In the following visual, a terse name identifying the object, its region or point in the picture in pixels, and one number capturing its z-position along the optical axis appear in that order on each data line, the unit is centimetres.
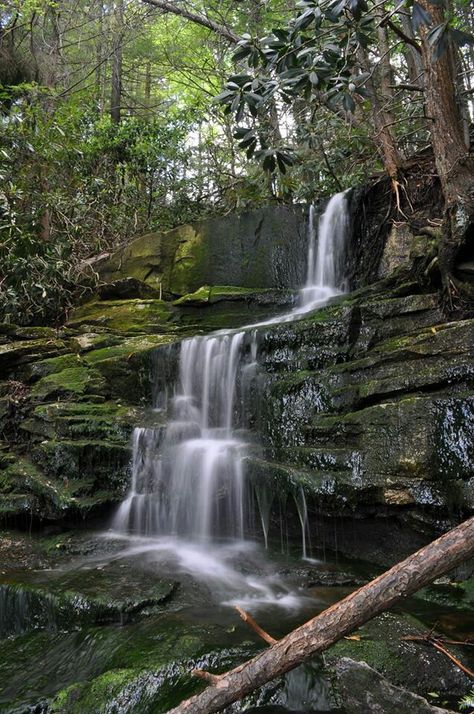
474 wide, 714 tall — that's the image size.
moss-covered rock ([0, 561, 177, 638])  415
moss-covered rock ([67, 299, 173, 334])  947
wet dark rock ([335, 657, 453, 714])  236
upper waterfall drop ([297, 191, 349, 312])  941
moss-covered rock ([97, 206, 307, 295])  1040
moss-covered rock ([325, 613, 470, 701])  295
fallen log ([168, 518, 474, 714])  185
